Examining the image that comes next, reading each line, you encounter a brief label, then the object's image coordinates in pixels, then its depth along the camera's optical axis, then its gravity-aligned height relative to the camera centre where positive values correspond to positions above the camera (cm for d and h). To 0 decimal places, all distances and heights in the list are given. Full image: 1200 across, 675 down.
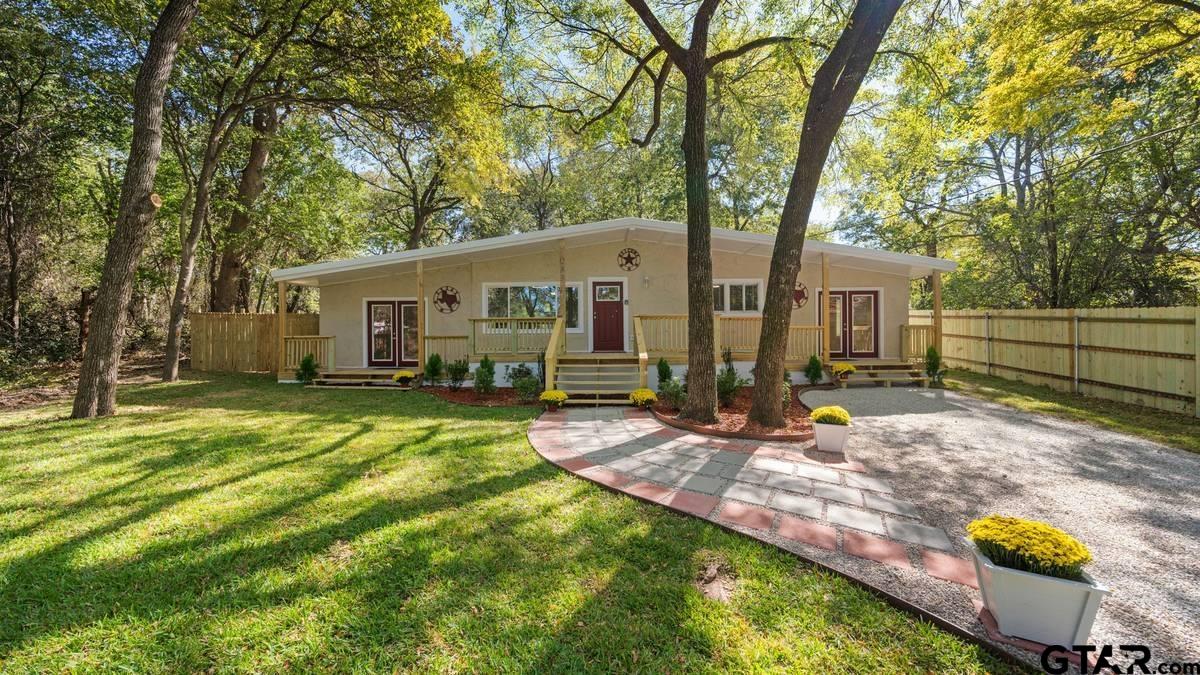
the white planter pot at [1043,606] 192 -128
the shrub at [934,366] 1006 -85
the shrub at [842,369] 973 -88
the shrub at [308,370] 1058 -82
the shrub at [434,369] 1026 -80
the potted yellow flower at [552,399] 757 -114
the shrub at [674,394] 757 -108
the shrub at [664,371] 872 -79
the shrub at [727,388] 773 -100
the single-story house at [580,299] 1066 +92
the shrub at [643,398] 755 -115
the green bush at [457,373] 973 -86
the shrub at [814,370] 963 -87
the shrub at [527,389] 852 -109
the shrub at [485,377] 896 -88
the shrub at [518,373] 951 -86
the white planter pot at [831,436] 508 -124
